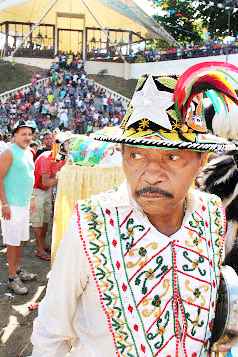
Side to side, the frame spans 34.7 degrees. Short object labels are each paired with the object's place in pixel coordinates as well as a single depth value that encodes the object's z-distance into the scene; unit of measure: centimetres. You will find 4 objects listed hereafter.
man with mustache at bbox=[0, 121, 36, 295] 407
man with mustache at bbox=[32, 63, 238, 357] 129
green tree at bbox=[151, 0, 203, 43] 3125
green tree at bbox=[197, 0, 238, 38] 2852
